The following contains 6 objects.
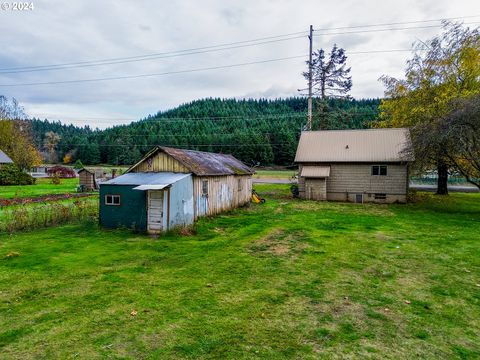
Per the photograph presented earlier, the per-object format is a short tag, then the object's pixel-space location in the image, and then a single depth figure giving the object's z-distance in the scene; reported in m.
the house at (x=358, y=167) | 21.30
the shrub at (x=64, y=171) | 52.65
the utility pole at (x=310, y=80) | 28.41
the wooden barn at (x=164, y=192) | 11.70
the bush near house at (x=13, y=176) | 36.72
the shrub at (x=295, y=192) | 24.14
